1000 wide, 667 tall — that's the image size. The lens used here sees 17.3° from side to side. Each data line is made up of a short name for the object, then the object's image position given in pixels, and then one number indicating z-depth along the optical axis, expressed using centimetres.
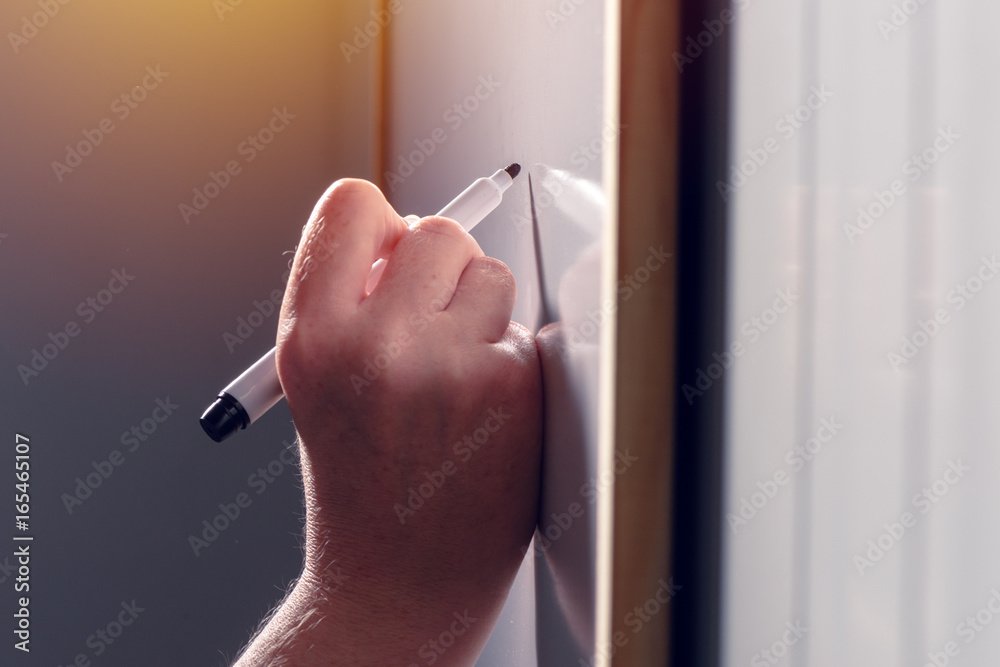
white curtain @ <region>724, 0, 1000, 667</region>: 76
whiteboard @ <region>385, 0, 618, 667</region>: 107
